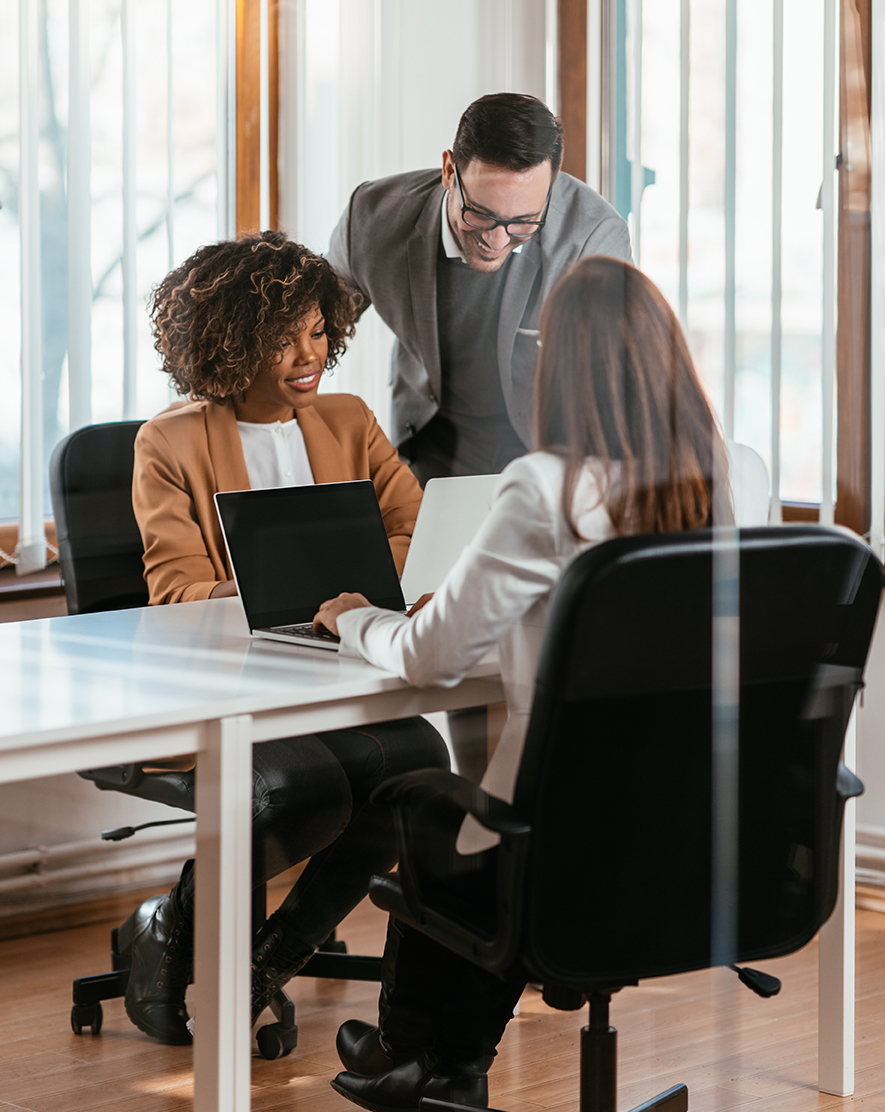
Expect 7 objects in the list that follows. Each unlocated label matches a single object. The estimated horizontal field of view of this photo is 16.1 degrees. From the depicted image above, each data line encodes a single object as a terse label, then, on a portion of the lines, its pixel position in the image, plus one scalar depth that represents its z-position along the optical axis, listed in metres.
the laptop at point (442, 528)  4.85
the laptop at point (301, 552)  4.97
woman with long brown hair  4.49
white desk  4.42
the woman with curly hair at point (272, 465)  5.09
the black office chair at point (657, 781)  4.34
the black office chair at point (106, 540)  5.09
